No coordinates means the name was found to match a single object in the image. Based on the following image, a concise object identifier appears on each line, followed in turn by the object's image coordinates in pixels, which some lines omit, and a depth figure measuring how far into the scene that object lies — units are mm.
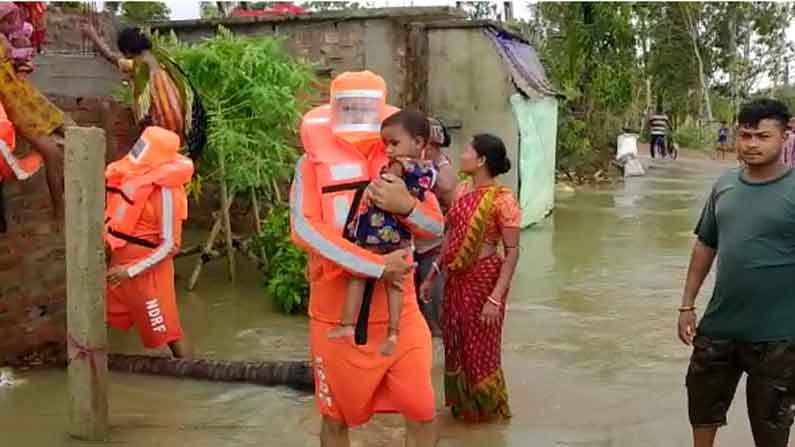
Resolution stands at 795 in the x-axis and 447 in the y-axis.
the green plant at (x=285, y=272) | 7637
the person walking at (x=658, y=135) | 28469
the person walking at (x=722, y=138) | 34338
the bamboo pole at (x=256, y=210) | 8684
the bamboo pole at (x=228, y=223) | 8194
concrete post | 4277
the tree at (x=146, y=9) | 22319
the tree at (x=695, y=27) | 36125
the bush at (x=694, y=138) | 35562
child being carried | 3447
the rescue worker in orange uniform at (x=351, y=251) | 3541
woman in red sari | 4891
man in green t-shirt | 3893
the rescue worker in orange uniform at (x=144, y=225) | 5484
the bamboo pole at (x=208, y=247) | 8375
